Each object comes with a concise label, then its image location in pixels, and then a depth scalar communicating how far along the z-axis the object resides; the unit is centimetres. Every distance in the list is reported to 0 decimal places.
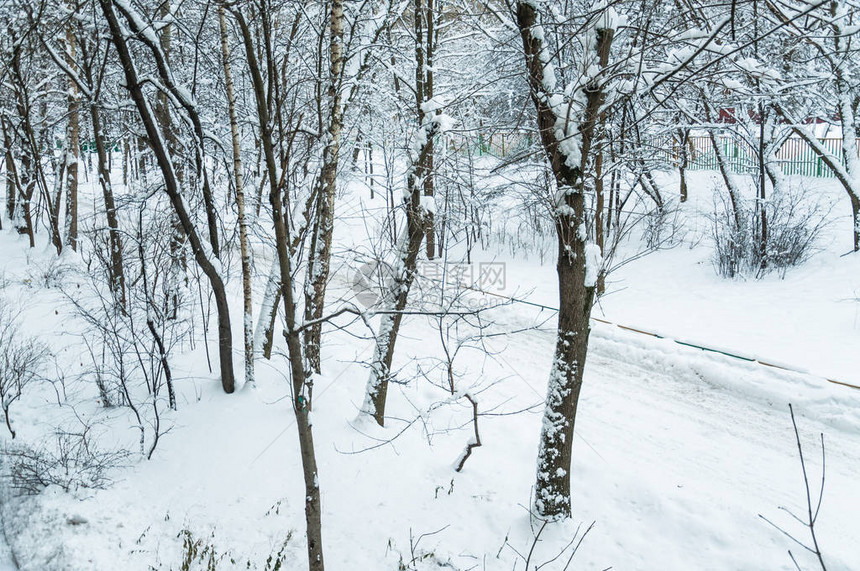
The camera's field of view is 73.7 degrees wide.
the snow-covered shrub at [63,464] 661
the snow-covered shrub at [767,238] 1208
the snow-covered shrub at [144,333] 764
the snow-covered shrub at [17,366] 805
